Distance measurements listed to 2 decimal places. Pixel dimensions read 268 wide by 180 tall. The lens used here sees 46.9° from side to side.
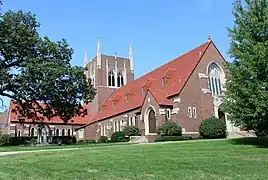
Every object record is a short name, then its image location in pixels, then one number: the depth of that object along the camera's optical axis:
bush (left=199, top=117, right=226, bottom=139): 31.09
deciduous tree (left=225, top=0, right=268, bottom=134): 15.99
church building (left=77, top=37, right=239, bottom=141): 34.44
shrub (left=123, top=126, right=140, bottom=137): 38.57
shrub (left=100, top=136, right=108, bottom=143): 42.95
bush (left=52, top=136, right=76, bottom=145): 50.45
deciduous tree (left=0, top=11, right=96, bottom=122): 27.86
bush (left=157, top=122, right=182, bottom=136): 31.61
